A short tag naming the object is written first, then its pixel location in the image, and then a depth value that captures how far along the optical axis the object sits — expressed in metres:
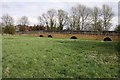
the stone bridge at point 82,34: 20.46
